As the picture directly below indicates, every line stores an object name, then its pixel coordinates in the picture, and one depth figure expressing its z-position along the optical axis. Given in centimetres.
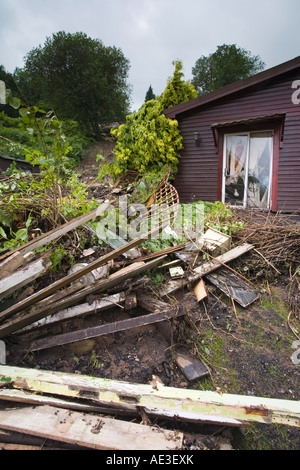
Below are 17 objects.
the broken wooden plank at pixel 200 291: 338
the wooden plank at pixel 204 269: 346
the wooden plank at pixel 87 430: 151
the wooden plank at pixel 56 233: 261
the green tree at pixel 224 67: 2941
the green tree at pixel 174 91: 780
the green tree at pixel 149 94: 2780
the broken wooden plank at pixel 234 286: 347
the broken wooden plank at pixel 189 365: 248
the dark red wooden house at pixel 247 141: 645
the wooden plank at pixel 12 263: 238
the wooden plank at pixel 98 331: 261
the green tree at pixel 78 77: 1638
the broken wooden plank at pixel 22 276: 240
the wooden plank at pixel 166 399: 175
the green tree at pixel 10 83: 2247
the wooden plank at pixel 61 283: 260
